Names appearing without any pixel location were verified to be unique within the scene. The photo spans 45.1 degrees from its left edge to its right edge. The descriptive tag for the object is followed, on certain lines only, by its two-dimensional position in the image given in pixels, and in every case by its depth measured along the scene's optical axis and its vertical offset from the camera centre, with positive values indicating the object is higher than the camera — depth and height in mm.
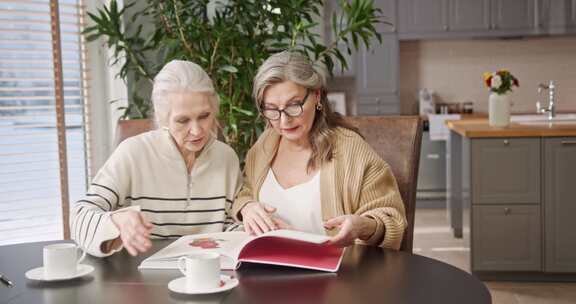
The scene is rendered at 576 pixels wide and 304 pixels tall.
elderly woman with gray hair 1983 -182
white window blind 3016 -38
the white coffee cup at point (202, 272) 1362 -325
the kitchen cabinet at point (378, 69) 6594 +311
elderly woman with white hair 1908 -177
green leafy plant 3133 +304
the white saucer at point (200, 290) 1358 -359
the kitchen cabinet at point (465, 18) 6492 +763
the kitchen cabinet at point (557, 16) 6434 +753
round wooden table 1332 -369
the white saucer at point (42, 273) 1484 -358
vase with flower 4094 +8
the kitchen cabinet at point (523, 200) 3854 -572
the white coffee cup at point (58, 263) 1487 -330
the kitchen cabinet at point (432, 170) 6469 -653
